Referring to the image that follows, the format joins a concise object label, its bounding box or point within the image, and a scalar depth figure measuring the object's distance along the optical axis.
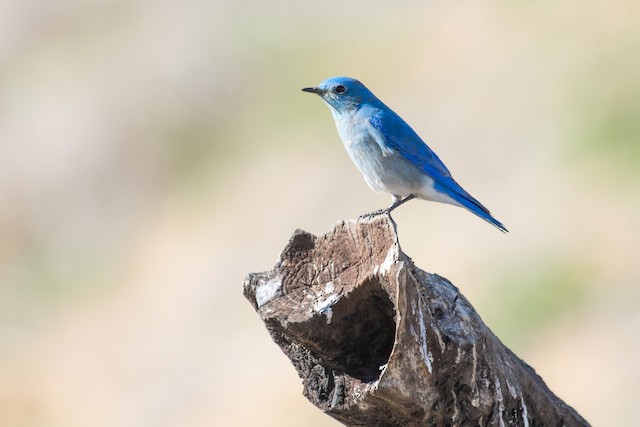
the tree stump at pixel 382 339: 9.38
